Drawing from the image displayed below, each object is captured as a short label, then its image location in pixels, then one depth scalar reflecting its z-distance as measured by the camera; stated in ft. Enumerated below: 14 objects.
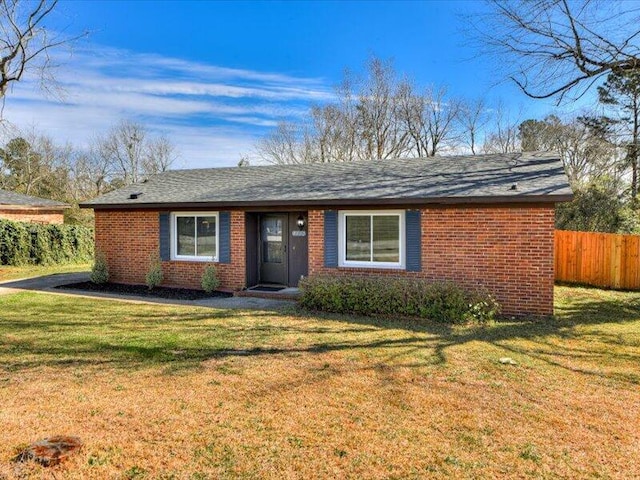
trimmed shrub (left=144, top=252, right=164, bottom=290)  36.91
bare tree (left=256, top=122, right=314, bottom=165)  100.73
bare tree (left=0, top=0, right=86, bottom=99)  43.24
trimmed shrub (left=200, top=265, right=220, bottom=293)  35.27
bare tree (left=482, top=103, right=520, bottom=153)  93.61
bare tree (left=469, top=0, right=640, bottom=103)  33.09
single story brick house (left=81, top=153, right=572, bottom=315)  27.37
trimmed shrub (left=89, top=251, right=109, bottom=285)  39.14
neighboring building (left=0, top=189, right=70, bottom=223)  67.97
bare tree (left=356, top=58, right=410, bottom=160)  92.43
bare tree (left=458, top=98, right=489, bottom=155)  94.89
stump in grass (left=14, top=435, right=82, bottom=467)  10.16
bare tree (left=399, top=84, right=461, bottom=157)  93.20
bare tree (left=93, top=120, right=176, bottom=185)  120.98
